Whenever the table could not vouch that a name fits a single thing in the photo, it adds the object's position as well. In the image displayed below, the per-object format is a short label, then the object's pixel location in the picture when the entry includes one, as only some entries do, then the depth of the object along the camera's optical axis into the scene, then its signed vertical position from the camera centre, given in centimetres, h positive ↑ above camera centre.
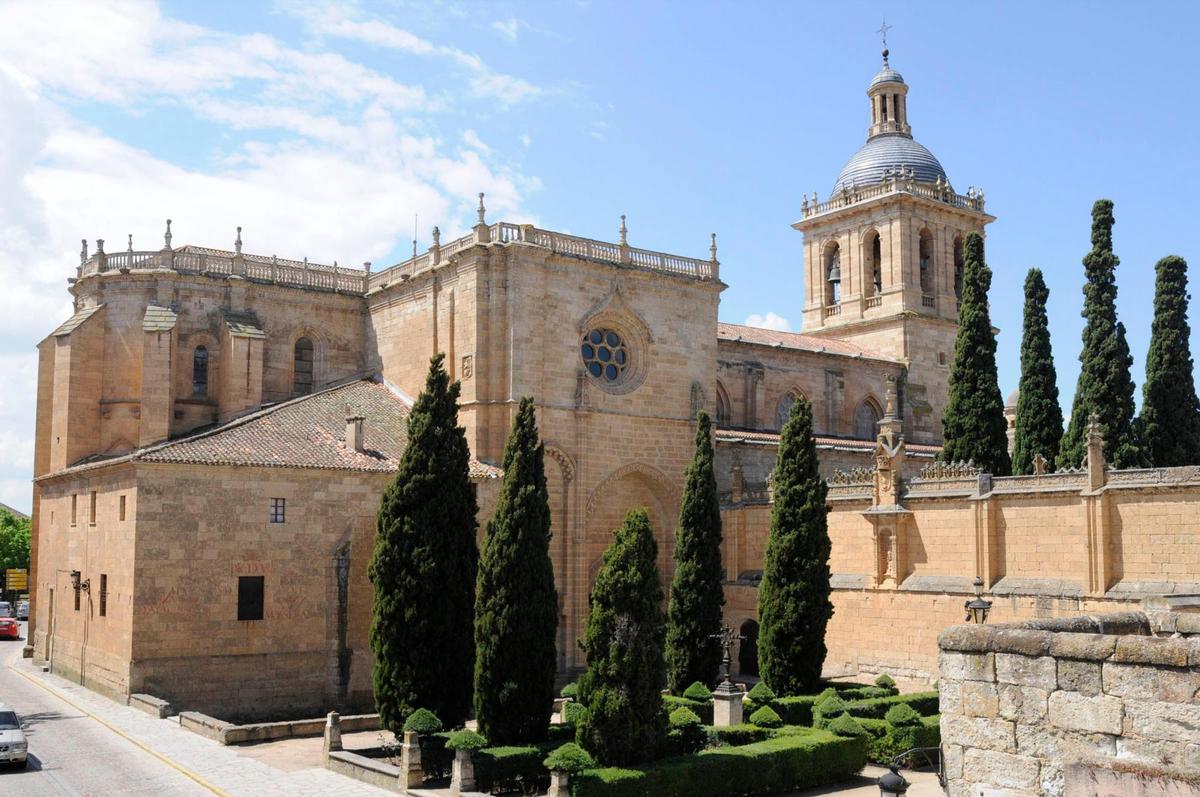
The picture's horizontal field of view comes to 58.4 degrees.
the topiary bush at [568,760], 1678 -390
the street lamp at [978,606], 1938 -180
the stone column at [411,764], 1838 -434
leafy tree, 6397 -191
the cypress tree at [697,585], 2759 -195
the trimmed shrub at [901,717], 2188 -423
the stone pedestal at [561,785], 1675 -426
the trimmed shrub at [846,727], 2094 -425
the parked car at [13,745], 1917 -414
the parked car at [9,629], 4509 -483
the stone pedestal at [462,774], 1764 -433
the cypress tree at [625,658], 1769 -243
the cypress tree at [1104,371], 3095 +404
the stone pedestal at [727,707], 2269 -415
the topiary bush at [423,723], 1891 -373
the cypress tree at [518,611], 1989 -189
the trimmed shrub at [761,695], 2439 -420
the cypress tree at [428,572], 2130 -125
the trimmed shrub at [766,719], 2222 -431
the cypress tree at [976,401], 3349 +339
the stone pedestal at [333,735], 2041 -423
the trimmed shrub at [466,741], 1788 -384
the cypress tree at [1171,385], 3169 +364
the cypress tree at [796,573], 2609 -158
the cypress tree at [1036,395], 3384 +362
